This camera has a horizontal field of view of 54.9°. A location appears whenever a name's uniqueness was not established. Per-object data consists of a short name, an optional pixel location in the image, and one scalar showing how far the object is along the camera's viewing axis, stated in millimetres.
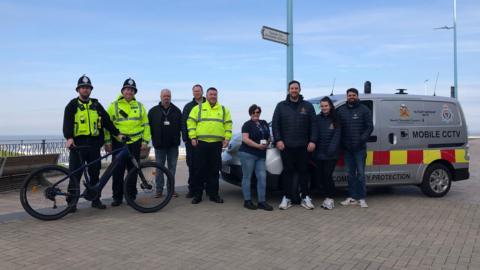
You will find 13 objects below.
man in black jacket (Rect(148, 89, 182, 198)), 7750
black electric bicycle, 6109
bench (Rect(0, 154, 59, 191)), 8484
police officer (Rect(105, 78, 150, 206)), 7098
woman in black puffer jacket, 7109
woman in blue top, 7004
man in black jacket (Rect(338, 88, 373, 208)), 7164
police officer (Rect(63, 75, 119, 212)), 6535
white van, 7777
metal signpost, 9911
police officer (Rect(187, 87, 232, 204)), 7258
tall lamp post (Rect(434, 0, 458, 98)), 25742
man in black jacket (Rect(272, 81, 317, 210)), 6973
